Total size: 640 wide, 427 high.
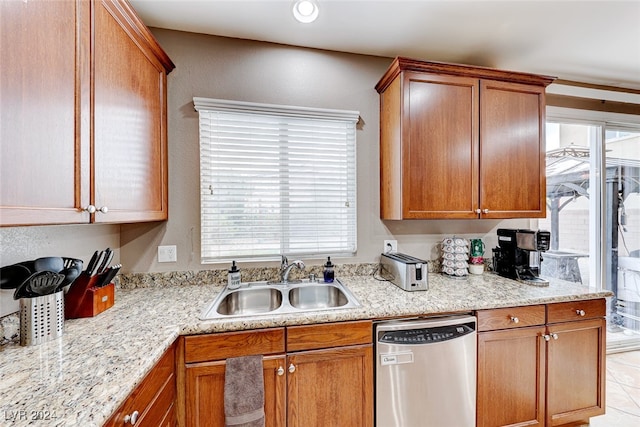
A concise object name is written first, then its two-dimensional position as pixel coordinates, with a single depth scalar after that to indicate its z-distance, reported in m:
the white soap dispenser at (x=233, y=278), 1.68
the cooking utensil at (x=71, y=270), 1.13
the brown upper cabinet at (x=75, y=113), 0.74
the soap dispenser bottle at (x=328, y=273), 1.82
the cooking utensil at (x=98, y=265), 1.24
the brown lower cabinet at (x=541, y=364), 1.46
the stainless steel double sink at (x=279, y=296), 1.65
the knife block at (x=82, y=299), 1.20
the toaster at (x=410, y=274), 1.62
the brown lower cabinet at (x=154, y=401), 0.80
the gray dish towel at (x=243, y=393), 1.14
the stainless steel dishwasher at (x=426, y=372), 1.32
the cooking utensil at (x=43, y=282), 0.98
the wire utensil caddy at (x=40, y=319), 0.95
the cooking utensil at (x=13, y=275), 0.98
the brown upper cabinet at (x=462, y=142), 1.72
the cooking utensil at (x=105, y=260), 1.27
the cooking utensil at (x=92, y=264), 1.22
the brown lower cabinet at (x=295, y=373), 1.17
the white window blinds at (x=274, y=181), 1.78
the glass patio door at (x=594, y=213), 2.50
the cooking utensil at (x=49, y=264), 1.06
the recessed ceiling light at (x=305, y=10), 1.36
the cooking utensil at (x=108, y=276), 1.28
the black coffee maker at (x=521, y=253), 1.76
